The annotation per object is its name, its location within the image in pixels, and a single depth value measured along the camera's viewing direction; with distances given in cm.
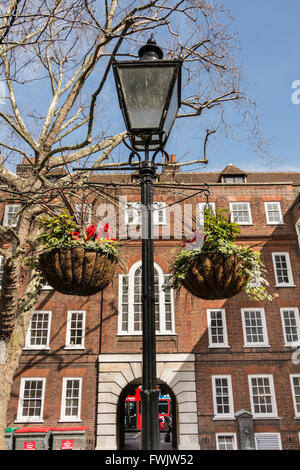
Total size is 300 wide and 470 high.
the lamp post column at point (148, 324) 218
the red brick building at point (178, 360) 1591
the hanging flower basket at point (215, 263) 416
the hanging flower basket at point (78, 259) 407
